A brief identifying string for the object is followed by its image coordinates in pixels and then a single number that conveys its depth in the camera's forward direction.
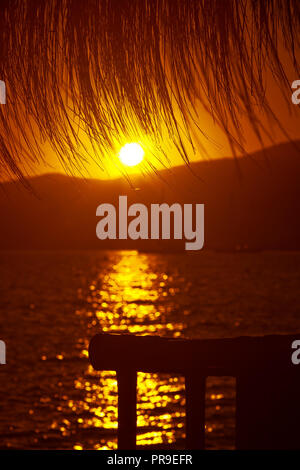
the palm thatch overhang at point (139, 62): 3.26
